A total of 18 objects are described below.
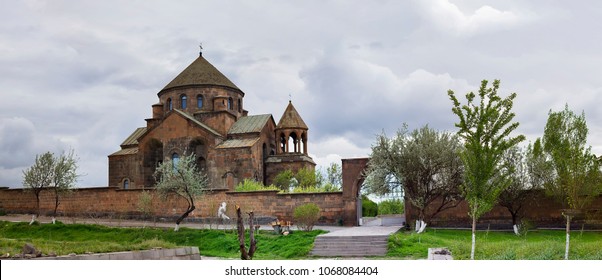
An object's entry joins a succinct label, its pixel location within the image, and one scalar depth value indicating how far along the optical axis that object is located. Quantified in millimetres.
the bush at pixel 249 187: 30750
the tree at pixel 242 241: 15648
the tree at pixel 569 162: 19844
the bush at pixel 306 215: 25436
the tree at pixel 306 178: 36906
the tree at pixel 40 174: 31203
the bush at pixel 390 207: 44938
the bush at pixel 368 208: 39438
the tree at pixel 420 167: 24750
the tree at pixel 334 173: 46906
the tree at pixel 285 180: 37438
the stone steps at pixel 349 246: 20875
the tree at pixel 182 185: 28031
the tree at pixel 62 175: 31375
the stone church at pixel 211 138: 37750
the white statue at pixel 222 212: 29125
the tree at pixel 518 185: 25406
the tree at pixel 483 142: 17266
